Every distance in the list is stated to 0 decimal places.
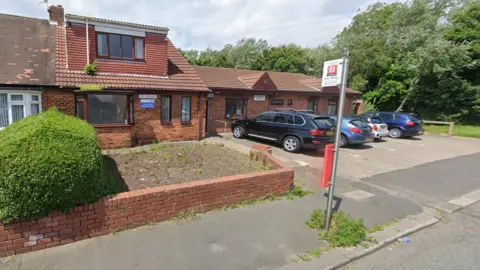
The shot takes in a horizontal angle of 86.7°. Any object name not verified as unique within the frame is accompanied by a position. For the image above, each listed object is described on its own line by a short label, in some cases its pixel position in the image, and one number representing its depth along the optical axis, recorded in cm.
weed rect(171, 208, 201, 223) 442
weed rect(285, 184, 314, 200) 572
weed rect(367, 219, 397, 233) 451
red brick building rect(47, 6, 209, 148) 924
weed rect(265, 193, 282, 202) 551
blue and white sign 1045
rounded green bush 308
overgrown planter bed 595
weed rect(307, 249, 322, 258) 368
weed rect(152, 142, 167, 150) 927
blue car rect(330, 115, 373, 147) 1189
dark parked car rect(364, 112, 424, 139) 1617
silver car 1470
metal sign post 386
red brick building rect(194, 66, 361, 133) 1516
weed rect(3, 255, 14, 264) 319
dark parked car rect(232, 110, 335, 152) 1004
